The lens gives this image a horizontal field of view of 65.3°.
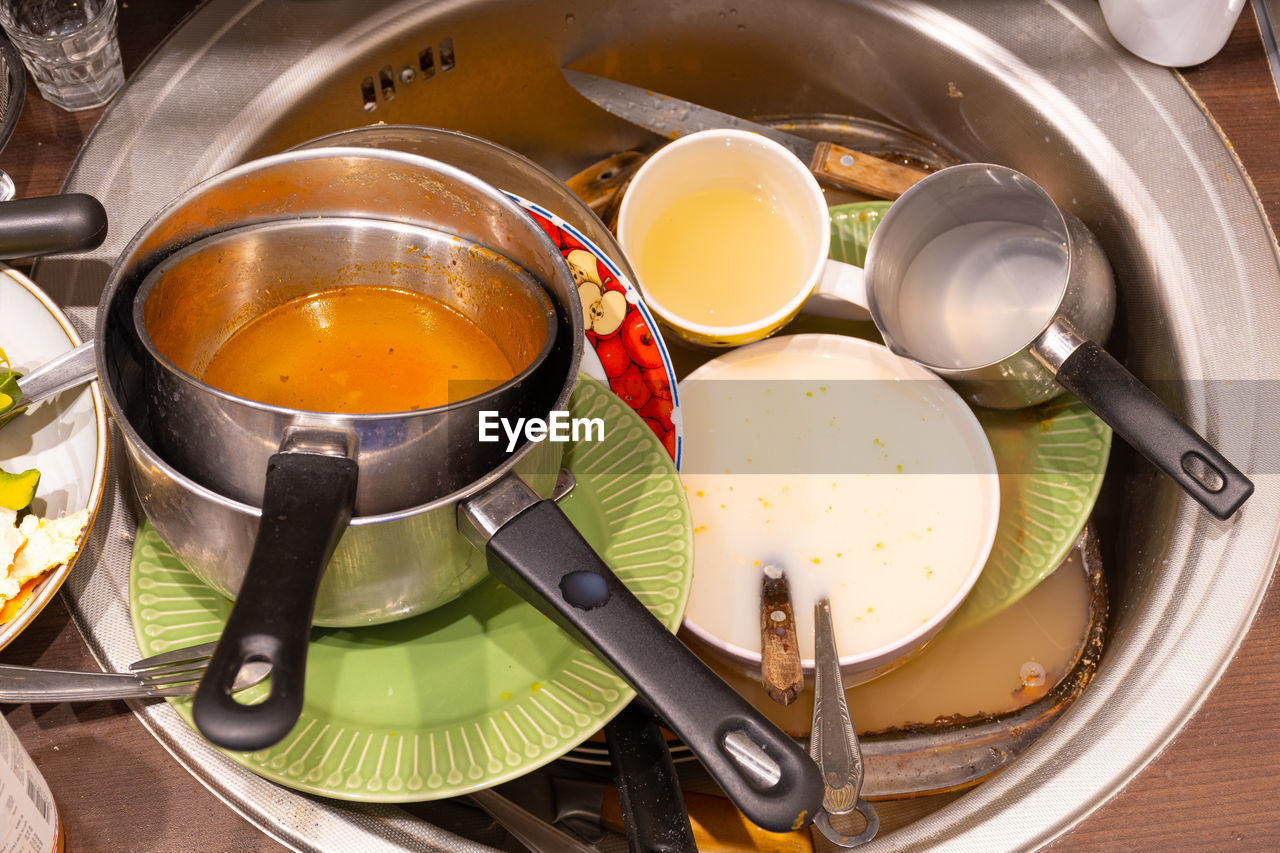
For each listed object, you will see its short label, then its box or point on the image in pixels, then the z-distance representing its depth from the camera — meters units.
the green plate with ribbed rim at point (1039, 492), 0.74
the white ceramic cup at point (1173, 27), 0.74
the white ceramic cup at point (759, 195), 0.76
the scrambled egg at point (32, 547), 0.54
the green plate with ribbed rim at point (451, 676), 0.51
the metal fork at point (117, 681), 0.52
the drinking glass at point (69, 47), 0.70
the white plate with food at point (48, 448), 0.55
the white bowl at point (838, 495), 0.71
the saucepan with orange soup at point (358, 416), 0.41
